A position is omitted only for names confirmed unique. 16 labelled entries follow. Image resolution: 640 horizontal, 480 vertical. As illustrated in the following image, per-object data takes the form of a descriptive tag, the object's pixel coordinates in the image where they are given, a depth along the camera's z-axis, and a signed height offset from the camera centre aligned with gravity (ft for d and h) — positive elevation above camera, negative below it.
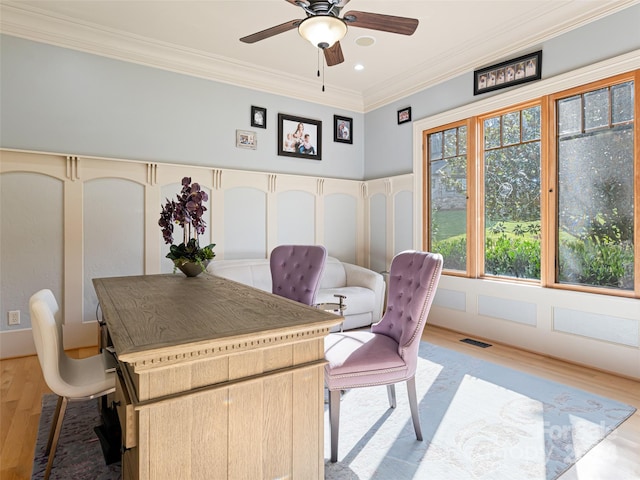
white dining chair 5.20 -2.14
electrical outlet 11.23 -2.34
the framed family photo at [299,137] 16.06 +4.59
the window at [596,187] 9.86 +1.42
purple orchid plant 7.62 +0.43
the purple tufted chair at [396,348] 6.40 -2.08
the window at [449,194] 14.14 +1.74
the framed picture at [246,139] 15.03 +4.13
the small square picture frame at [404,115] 16.03 +5.44
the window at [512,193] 11.98 +1.53
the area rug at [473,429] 6.06 -3.75
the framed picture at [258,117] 15.33 +5.14
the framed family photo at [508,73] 11.63 +5.52
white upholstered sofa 13.52 -1.82
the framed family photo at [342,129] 17.69 +5.33
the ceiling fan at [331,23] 7.07 +4.57
